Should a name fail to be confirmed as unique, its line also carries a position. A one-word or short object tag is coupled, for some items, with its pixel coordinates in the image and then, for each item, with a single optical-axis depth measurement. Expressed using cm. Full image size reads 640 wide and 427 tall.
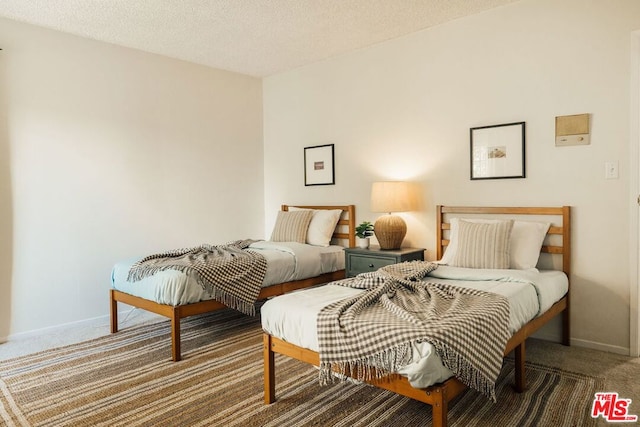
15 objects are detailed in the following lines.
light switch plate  298
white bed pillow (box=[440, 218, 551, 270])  310
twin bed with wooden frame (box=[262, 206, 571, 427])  176
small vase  404
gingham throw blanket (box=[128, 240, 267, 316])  323
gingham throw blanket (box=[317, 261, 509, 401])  178
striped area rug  218
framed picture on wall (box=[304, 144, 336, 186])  474
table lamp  386
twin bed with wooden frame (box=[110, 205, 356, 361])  305
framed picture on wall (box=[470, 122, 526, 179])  337
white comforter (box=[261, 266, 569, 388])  172
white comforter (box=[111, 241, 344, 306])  309
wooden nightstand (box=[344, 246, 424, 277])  368
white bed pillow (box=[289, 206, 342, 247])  444
